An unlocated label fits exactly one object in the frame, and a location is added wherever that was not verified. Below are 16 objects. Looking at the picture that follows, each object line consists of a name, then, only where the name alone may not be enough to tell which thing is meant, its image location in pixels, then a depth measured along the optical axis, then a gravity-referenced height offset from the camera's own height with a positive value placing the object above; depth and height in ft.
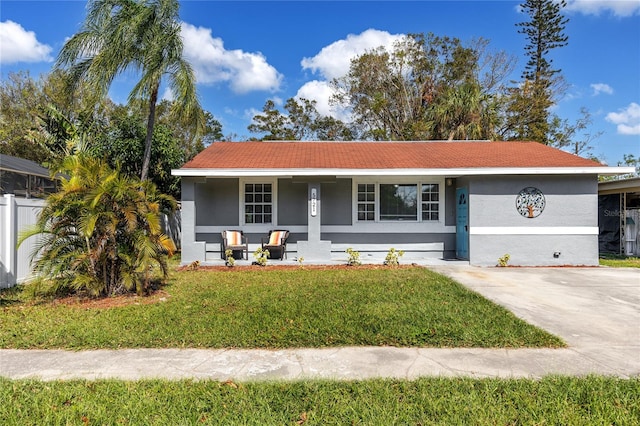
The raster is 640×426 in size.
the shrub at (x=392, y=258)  35.37 -4.22
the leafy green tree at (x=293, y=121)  104.12 +27.29
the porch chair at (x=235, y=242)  37.70 -2.89
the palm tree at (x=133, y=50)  35.73 +16.65
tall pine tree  80.48 +34.01
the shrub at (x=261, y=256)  34.69 -3.99
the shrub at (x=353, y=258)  34.99 -4.17
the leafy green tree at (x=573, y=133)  86.06 +20.14
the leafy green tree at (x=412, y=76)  87.86 +34.49
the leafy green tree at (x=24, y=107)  73.05 +22.07
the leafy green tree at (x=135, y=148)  46.96 +8.77
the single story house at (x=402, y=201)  35.47 +1.43
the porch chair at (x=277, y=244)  37.60 -3.08
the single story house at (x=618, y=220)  47.62 -0.65
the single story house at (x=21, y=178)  40.68 +4.35
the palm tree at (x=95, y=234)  20.68 -1.16
